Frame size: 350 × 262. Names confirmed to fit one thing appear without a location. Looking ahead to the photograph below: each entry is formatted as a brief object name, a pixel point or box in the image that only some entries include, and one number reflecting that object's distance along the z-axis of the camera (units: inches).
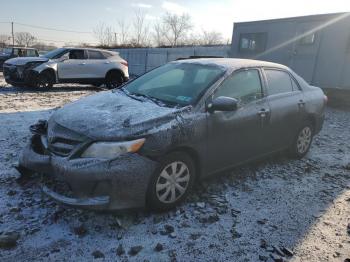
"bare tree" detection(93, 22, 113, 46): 2224.0
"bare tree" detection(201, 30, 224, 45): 2138.3
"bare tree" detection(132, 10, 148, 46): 2065.2
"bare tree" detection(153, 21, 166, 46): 2185.0
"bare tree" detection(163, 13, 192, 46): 2315.8
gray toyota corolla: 114.4
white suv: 441.1
